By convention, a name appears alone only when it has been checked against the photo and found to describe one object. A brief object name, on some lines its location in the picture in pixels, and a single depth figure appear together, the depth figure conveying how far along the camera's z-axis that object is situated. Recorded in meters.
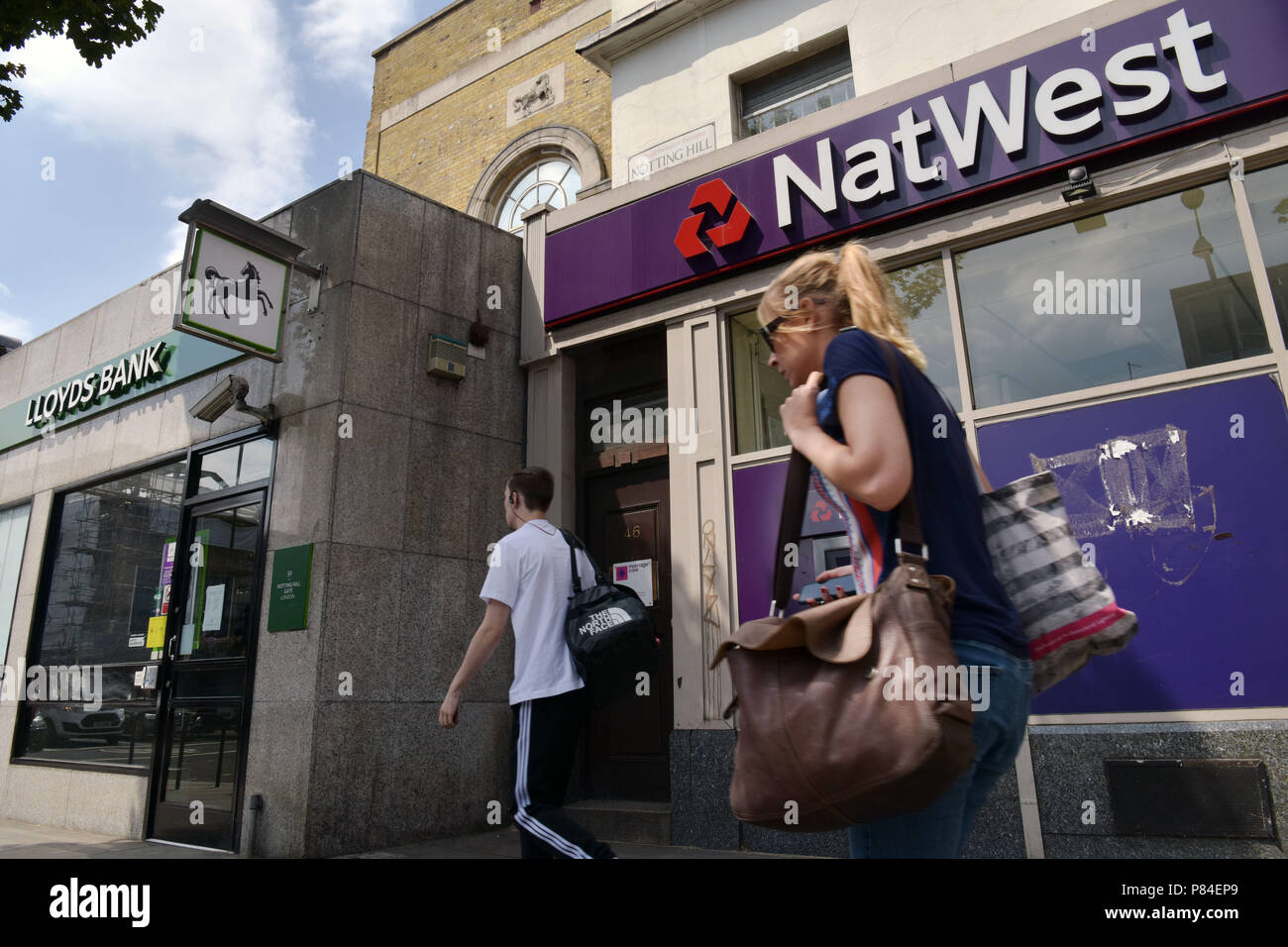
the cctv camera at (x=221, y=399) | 6.84
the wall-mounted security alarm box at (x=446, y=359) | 7.02
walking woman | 1.60
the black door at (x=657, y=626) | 6.68
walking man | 3.52
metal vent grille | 4.29
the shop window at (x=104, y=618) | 7.65
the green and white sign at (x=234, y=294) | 6.15
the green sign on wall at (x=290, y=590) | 6.05
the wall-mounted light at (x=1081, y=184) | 5.29
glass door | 6.40
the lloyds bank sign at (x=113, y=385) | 7.85
